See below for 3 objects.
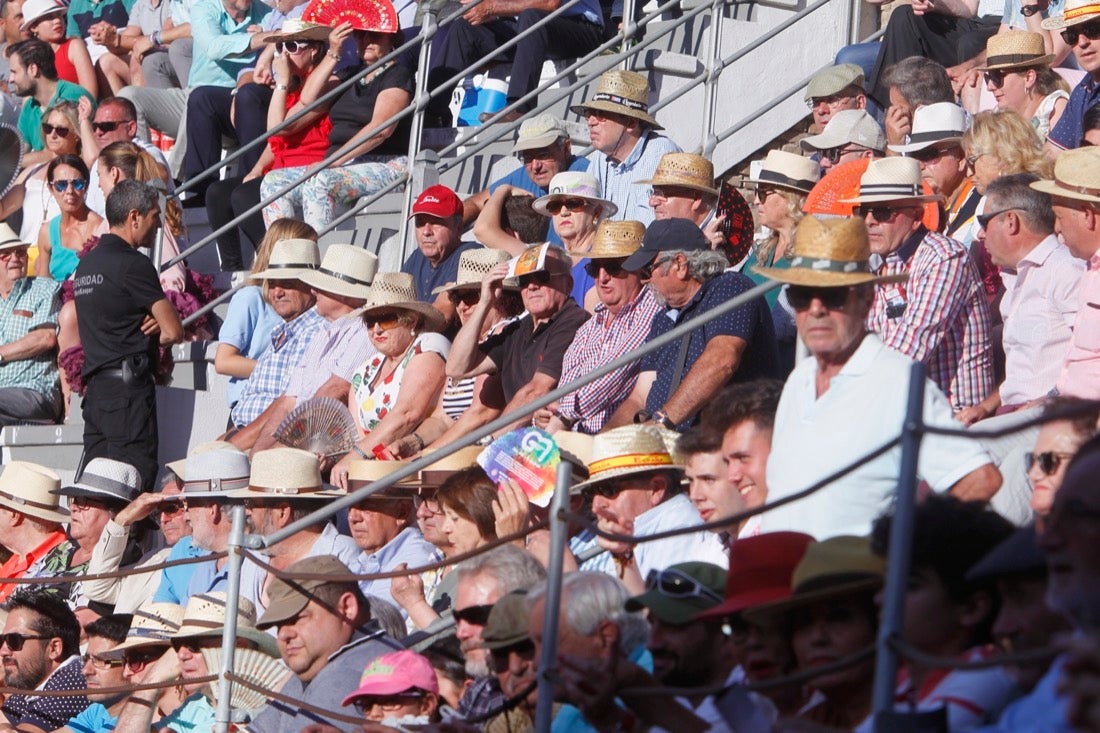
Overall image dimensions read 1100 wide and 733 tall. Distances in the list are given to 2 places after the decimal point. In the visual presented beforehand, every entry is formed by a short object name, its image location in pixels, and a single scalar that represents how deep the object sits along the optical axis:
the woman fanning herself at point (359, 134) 21.56
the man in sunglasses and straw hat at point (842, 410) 9.29
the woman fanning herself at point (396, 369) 16.48
